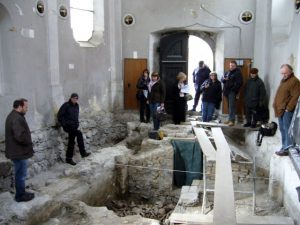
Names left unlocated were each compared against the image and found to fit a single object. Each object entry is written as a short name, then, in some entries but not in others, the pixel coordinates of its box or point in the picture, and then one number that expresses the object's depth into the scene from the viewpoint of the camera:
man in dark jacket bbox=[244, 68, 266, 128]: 9.17
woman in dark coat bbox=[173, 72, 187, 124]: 10.51
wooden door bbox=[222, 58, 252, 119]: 10.89
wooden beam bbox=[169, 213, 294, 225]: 5.09
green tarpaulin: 9.08
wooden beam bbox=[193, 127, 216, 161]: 6.66
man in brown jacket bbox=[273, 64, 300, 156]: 6.24
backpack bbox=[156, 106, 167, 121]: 9.54
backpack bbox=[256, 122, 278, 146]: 8.29
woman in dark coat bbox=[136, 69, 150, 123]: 10.63
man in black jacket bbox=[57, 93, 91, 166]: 8.23
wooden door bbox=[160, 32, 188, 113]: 11.55
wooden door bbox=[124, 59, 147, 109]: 11.52
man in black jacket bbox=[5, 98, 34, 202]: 5.59
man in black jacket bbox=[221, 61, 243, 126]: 9.65
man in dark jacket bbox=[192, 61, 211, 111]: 10.94
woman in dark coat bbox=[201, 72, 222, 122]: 9.88
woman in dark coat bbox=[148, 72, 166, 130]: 9.45
